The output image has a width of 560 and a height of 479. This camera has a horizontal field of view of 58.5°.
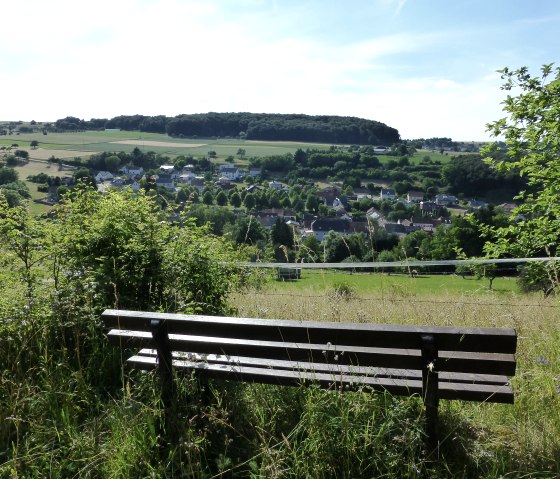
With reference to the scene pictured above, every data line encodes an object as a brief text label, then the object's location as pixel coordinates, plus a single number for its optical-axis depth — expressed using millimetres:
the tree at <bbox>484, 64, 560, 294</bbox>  9031
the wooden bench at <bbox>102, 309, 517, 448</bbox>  2328
